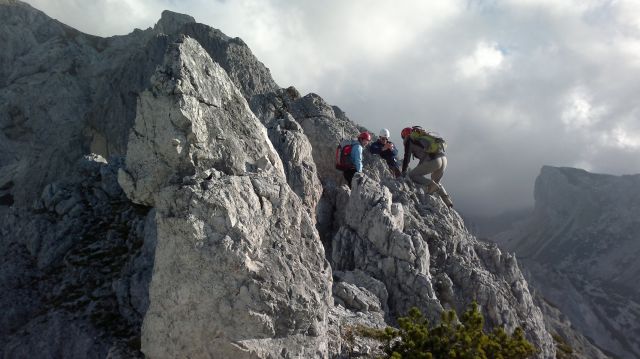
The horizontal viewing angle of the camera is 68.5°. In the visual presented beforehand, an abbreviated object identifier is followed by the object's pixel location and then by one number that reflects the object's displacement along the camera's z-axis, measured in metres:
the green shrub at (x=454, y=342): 14.65
